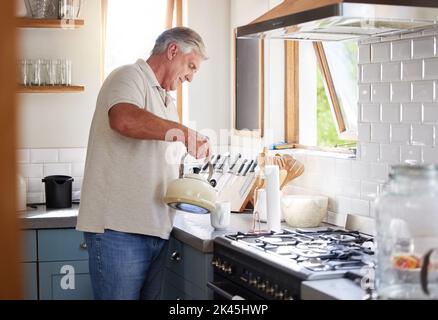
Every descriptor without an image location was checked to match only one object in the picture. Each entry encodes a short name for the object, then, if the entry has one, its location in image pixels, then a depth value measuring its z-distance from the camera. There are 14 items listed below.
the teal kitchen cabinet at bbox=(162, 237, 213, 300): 3.50
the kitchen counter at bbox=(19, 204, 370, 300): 2.51
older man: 3.39
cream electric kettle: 3.42
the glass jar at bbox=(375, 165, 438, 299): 2.29
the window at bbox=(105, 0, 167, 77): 5.10
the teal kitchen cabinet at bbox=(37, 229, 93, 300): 4.33
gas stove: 2.78
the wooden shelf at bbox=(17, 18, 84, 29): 4.76
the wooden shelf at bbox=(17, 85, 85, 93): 4.73
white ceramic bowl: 3.90
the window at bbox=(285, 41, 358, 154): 4.43
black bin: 4.66
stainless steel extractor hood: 2.86
